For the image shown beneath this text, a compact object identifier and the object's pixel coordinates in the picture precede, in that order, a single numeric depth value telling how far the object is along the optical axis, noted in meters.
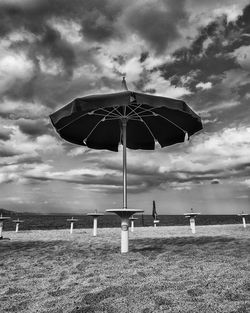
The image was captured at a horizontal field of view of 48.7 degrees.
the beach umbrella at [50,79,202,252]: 4.80
